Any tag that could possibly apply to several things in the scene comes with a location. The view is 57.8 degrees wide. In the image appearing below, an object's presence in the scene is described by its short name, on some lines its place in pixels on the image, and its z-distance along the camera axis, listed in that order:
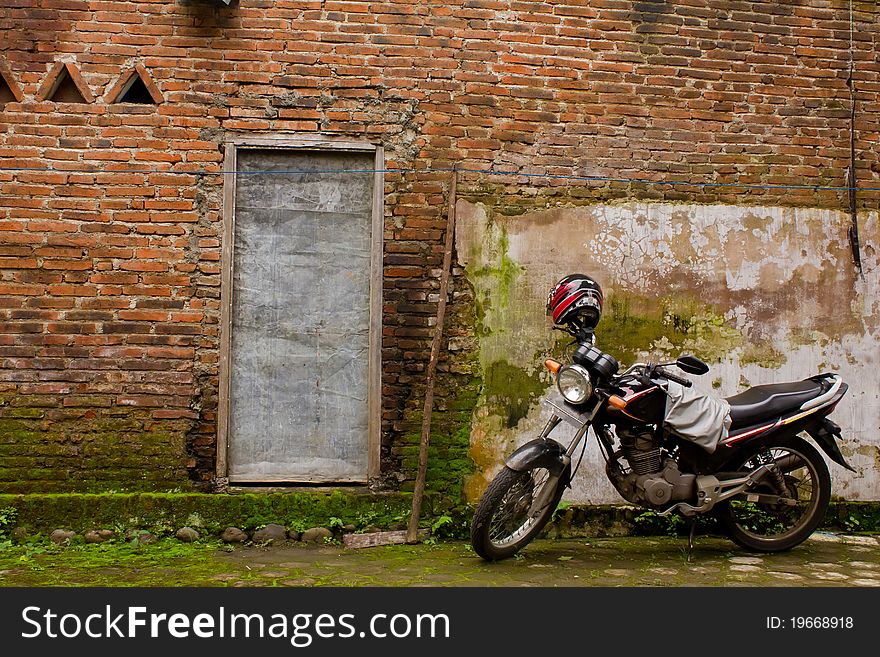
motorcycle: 4.46
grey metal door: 5.43
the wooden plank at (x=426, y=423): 5.10
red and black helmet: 4.56
